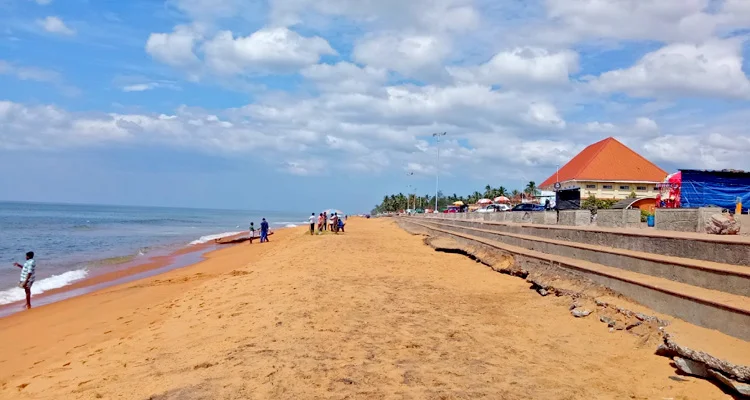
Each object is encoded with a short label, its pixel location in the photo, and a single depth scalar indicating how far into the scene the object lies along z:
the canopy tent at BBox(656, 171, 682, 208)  16.96
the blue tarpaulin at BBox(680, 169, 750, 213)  14.89
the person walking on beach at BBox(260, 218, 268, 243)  30.20
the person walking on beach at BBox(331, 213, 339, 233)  32.09
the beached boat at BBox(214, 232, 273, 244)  32.53
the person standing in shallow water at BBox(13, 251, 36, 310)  11.68
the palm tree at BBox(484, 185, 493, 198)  93.69
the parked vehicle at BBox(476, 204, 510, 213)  38.71
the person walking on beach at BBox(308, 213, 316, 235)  29.59
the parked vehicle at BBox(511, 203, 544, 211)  27.61
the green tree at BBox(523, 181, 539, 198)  82.82
